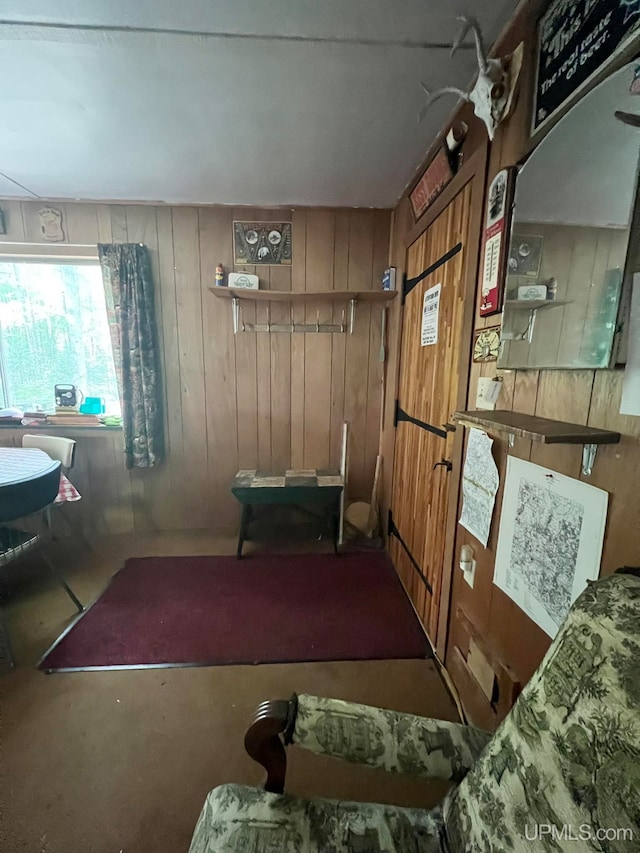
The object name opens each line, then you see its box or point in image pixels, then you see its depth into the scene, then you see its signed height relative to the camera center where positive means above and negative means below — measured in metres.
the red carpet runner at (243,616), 1.76 -1.38
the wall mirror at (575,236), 0.77 +0.34
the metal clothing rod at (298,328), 2.73 +0.31
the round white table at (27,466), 1.77 -0.55
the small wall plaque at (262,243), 2.63 +0.91
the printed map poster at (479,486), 1.27 -0.42
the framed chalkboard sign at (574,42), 0.77 +0.78
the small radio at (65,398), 2.77 -0.27
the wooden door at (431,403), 1.53 -0.17
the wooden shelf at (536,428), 0.78 -0.13
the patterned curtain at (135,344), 2.55 +0.15
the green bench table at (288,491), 2.52 -0.85
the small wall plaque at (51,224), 2.57 +0.99
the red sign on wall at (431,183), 1.63 +0.94
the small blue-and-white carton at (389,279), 2.49 +0.64
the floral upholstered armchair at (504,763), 0.55 -0.80
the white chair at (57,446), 2.32 -0.54
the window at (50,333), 2.78 +0.24
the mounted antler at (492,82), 1.10 +0.91
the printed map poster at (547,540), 0.86 -0.45
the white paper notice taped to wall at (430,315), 1.84 +0.30
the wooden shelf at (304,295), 2.47 +0.52
